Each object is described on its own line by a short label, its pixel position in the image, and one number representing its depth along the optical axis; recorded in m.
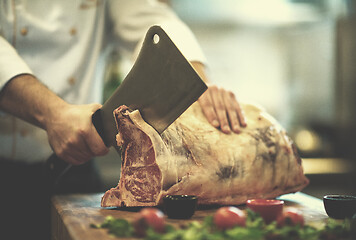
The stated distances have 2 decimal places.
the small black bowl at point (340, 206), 1.25
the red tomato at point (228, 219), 0.96
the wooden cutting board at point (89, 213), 1.06
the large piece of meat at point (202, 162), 1.32
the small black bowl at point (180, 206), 1.18
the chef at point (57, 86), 1.49
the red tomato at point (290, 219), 1.02
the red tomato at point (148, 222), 0.95
